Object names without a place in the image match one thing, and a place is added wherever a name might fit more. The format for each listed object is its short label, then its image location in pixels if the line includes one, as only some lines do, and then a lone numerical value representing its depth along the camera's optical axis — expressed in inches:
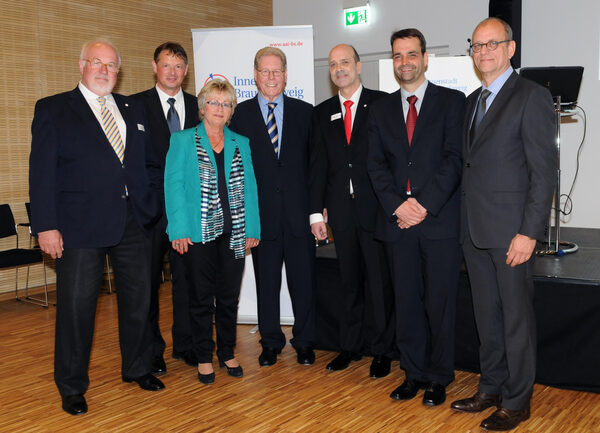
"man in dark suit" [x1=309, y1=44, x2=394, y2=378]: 135.4
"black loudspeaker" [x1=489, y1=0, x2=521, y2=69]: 259.3
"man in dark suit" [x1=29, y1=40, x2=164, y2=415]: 116.8
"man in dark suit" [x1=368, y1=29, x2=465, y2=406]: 119.0
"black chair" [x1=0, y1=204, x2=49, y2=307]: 208.5
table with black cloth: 124.0
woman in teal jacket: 127.3
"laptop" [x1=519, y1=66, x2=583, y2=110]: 178.9
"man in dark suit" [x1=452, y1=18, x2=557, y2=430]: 102.3
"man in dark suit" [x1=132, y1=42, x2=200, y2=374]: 143.1
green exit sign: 320.8
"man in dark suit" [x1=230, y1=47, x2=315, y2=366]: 143.3
